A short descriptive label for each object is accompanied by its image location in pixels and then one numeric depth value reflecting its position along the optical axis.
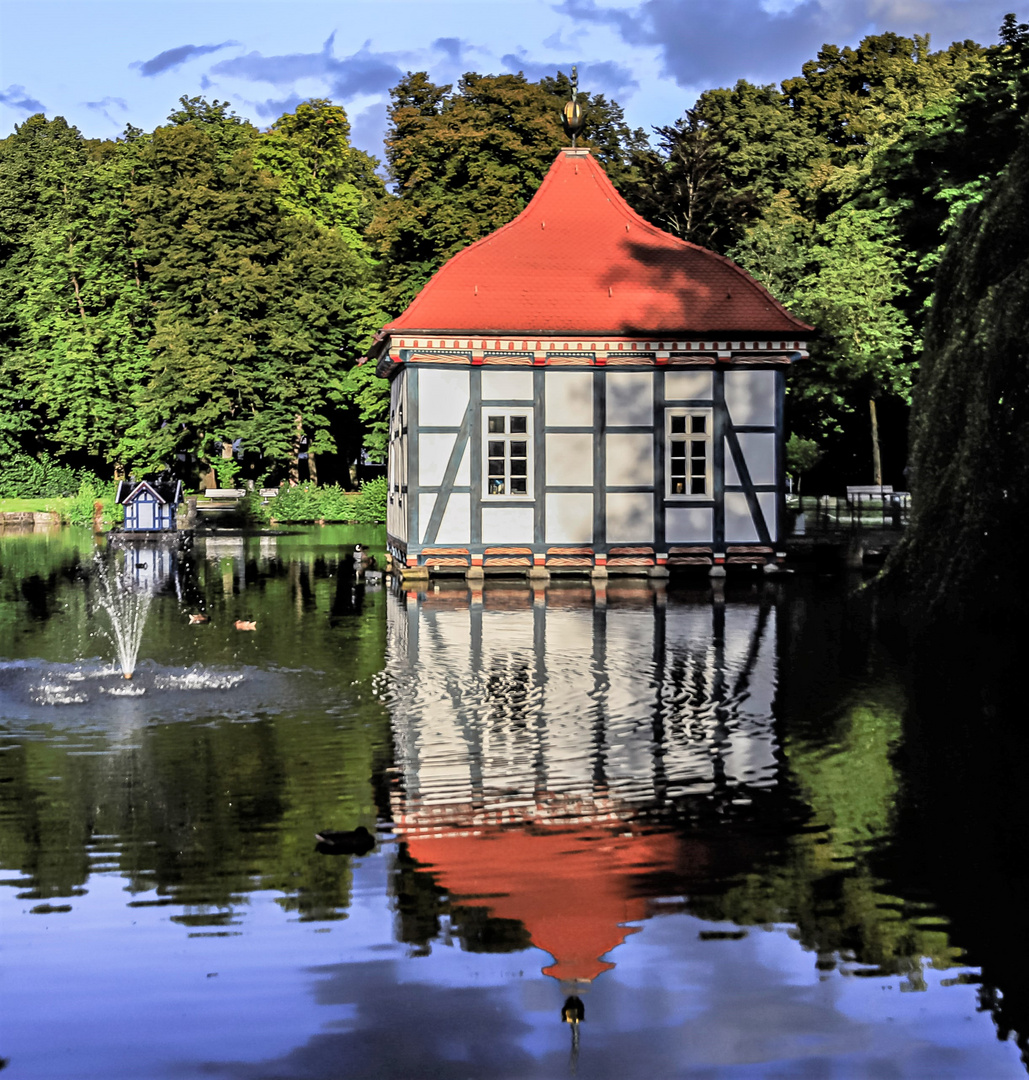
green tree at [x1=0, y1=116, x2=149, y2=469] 51.81
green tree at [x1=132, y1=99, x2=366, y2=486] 49.03
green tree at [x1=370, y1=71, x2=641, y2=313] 41.12
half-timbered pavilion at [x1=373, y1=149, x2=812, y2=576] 25.14
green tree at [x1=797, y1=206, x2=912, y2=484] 38.47
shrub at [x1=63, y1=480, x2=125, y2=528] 47.78
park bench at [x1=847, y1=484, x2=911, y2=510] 33.84
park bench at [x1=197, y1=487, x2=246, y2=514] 47.50
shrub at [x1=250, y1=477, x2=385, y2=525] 50.00
